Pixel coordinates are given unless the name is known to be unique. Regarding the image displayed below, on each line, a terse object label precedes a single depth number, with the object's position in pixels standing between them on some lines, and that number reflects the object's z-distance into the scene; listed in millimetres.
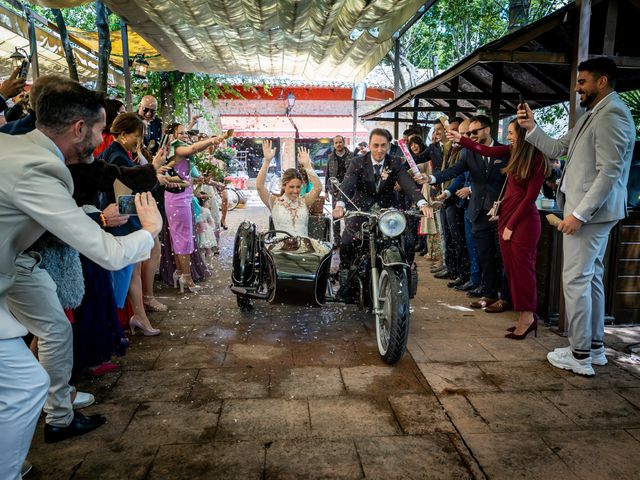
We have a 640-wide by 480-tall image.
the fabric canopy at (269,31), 5844
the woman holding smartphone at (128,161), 4180
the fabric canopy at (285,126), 24219
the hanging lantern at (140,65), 9086
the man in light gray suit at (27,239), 1779
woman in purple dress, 6270
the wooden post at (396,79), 13076
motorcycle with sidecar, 4035
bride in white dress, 5574
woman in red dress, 4762
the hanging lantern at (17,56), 6383
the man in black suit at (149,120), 5621
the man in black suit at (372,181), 5203
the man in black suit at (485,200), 5812
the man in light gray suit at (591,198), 3656
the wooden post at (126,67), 6953
